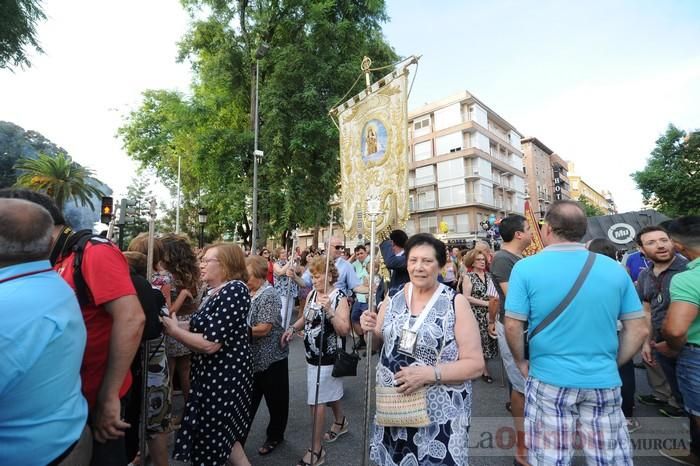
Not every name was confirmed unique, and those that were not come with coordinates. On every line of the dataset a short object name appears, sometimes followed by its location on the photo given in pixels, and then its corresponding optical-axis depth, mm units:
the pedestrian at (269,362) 3273
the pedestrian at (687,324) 2299
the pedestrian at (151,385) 2172
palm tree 30661
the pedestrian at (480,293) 5363
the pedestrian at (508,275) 3002
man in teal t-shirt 1850
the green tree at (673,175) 20719
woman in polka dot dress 2320
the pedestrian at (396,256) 4211
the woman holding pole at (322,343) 3002
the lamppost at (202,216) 15661
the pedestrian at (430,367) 1885
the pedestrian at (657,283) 3141
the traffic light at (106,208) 10300
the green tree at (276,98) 15156
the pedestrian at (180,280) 3326
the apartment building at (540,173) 52375
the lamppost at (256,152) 13477
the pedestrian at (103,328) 1720
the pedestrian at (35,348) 1184
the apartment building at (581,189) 80562
